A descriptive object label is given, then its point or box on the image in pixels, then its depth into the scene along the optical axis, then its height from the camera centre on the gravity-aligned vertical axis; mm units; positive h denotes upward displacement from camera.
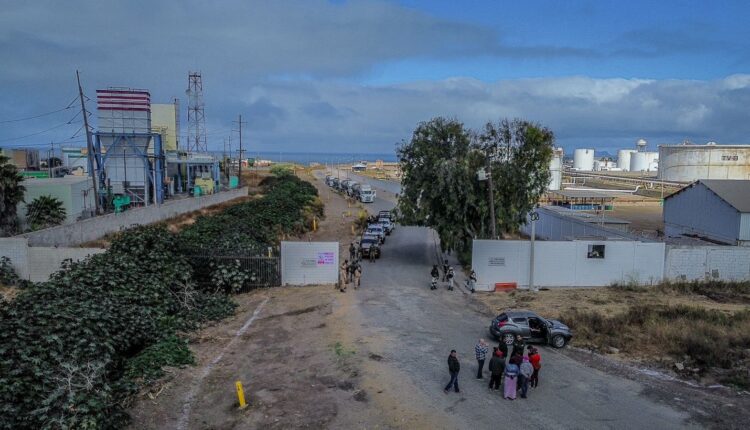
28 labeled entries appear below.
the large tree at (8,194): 30167 -1921
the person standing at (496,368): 14672 -5388
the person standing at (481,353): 15469 -5259
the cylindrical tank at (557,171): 74356 -606
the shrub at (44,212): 33816 -3241
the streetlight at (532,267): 27008 -5013
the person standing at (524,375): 14312 -5405
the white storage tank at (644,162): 160875 +1662
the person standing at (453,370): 14492 -5415
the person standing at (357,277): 27500 -5605
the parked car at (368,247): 35312 -5322
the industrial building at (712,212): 35719 -3042
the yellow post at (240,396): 14023 -5925
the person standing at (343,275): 26750 -5436
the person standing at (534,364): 14953 -5338
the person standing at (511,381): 14227 -5579
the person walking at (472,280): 27781 -5759
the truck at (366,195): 77250 -4300
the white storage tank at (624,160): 185625 +2521
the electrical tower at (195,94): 75975 +9363
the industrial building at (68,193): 36531 -2280
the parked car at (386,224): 46391 -5154
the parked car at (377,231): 41469 -5116
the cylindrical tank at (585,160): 182375 +2326
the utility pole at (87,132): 37406 +1960
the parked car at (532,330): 18922 -5618
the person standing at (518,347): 14906 -4945
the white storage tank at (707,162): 81625 +998
